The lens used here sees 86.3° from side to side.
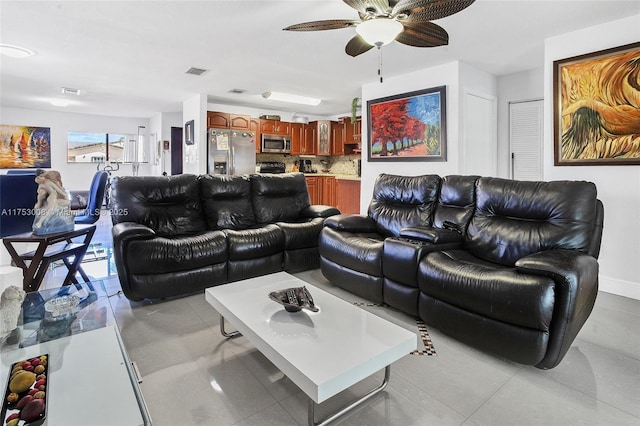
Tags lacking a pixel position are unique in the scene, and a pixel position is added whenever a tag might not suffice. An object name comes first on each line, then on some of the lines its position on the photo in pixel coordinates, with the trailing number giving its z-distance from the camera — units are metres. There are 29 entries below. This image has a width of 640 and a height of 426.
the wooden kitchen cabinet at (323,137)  7.97
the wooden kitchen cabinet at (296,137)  7.79
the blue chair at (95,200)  3.55
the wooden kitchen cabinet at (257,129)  7.05
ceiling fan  2.12
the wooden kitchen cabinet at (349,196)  6.04
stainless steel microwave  7.31
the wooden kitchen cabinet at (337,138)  7.93
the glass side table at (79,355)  1.17
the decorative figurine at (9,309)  1.63
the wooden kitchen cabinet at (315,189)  7.79
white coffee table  1.27
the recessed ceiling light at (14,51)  3.59
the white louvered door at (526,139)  4.61
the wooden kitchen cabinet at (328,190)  7.86
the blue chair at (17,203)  2.70
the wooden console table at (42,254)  2.50
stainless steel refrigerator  6.30
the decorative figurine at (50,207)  2.56
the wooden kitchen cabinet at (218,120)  6.41
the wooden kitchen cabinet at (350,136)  7.33
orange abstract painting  2.96
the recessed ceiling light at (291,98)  5.82
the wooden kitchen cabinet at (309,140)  8.01
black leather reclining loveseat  1.76
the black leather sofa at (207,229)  2.69
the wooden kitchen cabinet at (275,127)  7.25
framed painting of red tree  4.38
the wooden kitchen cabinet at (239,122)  6.69
